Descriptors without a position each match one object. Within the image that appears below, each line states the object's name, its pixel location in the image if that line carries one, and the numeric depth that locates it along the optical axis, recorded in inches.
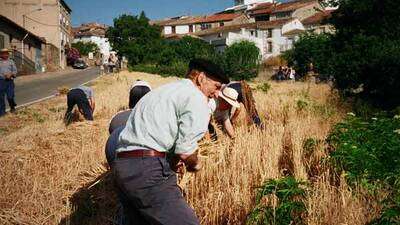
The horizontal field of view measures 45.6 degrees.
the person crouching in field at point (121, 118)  172.6
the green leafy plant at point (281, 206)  159.8
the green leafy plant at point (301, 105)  446.0
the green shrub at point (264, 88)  707.3
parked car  2741.1
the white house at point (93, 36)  4817.9
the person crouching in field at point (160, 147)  133.9
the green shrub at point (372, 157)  179.9
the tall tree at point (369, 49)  528.6
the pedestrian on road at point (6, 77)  510.0
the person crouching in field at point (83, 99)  396.8
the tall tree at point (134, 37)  2336.4
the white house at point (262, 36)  2785.4
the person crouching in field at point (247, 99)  319.3
